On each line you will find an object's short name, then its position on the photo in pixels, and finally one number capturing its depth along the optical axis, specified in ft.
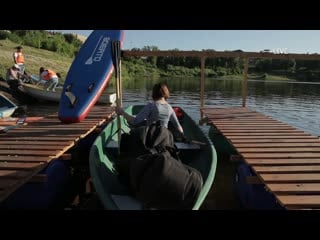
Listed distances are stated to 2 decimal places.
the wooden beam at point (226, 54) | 22.84
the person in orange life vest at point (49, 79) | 39.66
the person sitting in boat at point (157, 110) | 11.73
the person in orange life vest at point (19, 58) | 39.04
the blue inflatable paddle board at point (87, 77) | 18.21
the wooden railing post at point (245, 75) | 24.82
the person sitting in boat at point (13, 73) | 39.87
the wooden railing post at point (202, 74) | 24.68
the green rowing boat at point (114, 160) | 8.94
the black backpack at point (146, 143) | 9.95
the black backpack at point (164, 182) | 8.26
